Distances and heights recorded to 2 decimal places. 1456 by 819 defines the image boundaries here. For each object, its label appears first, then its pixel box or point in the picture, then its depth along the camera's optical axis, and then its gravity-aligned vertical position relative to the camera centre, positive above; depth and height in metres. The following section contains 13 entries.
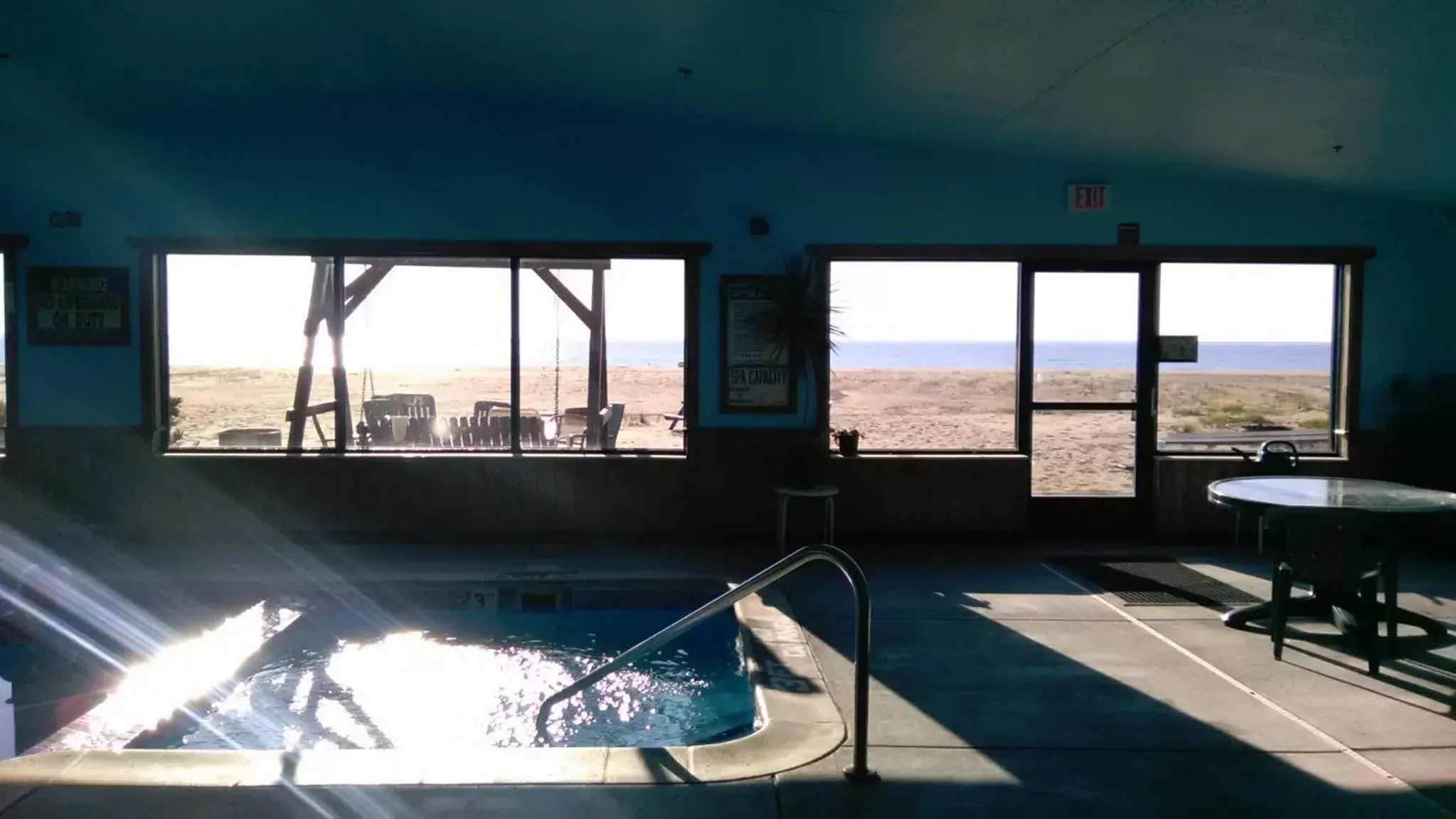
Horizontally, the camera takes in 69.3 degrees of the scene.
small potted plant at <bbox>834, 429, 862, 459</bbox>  7.34 -0.49
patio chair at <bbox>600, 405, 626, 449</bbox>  7.54 -0.39
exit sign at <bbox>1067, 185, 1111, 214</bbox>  7.28 +1.23
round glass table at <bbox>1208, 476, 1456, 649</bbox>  4.73 -0.57
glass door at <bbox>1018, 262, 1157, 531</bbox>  7.45 -0.13
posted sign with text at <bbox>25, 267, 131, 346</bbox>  7.15 +0.41
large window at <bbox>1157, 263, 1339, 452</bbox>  7.52 +0.18
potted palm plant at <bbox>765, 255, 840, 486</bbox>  7.14 +0.32
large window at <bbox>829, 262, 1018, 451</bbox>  7.46 +0.29
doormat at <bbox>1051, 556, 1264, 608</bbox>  5.85 -1.23
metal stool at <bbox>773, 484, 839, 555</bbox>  6.78 -0.84
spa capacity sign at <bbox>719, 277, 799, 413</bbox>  7.26 +0.12
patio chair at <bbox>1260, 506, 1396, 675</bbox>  4.61 -0.81
